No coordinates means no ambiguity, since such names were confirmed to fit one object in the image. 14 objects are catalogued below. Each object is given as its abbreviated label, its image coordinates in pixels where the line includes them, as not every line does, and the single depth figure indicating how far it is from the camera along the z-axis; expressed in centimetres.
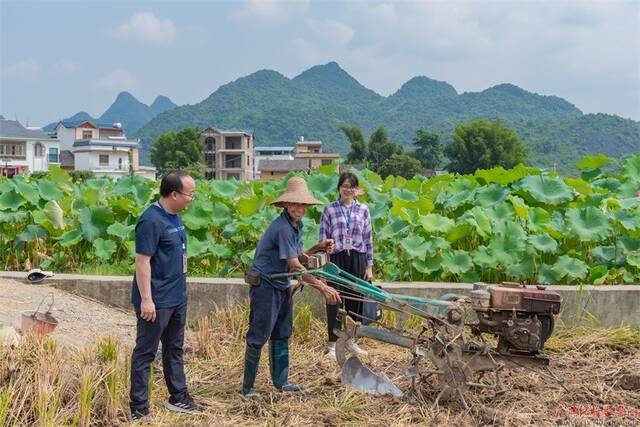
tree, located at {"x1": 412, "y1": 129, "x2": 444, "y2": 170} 7150
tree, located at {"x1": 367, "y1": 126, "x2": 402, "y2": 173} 6384
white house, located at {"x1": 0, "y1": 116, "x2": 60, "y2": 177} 5919
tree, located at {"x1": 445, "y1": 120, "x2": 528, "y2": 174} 6012
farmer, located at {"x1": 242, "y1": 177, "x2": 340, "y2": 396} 423
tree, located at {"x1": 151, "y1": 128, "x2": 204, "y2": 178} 7100
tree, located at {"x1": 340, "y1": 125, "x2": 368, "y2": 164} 6487
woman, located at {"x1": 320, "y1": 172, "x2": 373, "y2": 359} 528
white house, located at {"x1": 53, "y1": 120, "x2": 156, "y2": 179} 6856
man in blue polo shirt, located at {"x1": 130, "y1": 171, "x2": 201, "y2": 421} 380
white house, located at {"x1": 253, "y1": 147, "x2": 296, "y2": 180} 10012
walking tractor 407
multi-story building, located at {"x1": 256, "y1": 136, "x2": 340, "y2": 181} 6862
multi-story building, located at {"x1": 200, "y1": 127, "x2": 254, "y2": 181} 7975
